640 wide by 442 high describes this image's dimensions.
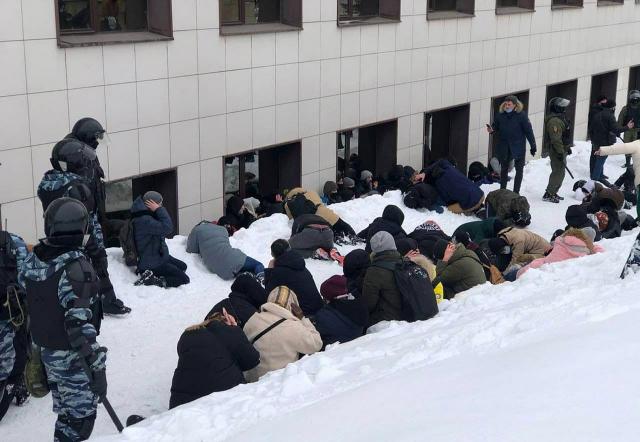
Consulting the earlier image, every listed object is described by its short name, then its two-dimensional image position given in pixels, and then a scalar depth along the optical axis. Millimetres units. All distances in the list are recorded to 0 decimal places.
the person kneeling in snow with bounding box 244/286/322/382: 7285
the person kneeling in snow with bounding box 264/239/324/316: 8320
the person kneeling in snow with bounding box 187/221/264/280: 10664
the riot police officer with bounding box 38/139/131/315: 7941
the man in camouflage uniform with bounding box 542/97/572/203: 16078
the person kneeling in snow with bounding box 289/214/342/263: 11609
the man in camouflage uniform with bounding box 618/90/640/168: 18875
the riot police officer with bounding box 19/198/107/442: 5895
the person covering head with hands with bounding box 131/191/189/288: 9883
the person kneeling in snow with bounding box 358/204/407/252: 11523
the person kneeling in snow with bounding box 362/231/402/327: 8406
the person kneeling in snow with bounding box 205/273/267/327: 7668
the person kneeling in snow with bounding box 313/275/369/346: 8102
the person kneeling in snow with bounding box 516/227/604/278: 10234
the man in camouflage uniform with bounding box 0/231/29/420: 6672
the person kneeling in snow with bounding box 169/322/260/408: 6590
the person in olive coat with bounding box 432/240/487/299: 9594
